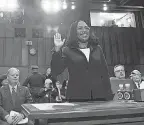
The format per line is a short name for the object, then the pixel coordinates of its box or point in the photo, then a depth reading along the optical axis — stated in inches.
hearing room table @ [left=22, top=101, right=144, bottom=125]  40.3
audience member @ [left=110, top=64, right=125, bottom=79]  146.6
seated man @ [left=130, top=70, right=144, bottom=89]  152.2
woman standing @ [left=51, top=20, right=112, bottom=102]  69.7
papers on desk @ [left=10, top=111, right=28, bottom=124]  95.8
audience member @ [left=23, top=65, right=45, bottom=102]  220.3
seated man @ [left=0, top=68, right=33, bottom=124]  109.9
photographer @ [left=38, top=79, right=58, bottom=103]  175.0
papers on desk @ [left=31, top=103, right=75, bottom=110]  46.9
